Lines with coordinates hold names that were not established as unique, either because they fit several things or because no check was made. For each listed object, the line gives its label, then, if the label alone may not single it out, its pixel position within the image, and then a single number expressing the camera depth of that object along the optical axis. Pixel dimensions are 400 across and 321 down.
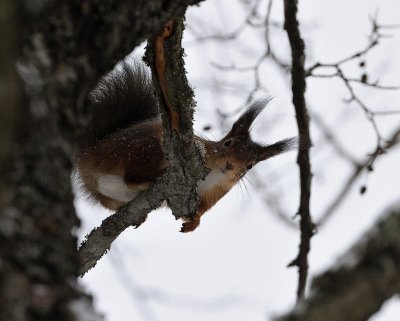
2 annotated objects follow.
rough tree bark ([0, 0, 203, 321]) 2.68
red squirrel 5.25
